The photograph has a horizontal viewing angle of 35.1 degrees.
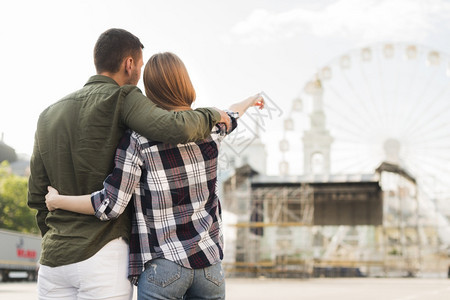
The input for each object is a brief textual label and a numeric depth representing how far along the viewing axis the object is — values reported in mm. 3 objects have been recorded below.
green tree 45000
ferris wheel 35500
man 2020
